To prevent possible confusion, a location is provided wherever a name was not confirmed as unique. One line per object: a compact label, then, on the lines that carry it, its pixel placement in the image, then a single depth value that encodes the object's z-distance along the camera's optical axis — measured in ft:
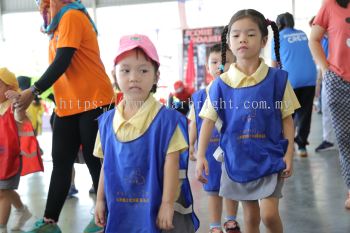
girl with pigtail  6.49
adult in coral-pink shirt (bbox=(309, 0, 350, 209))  9.19
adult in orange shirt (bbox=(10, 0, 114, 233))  8.08
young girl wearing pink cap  5.19
